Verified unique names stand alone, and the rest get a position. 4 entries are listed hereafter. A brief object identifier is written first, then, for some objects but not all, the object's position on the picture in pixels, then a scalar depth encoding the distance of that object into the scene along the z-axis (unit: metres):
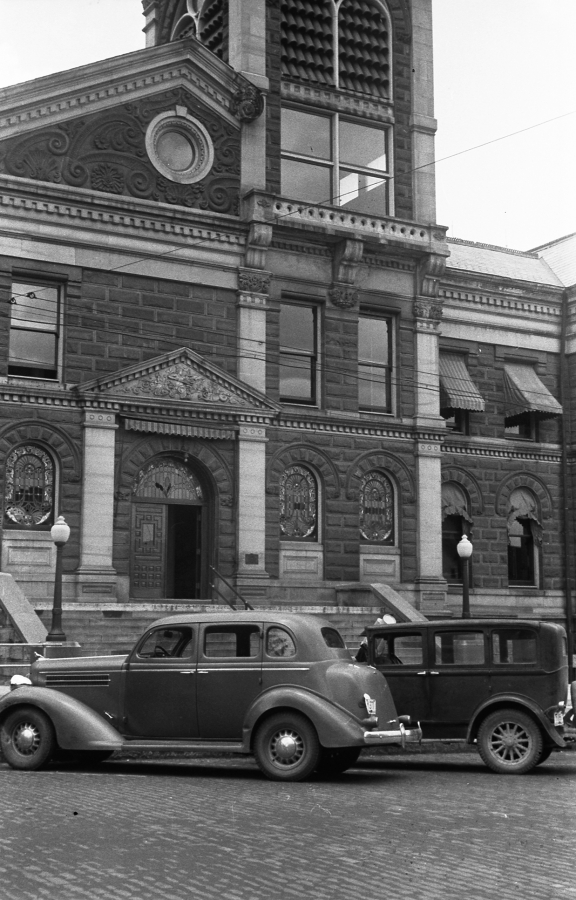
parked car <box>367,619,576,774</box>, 15.86
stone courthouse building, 27.17
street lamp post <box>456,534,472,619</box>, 25.69
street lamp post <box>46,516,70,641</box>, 21.36
